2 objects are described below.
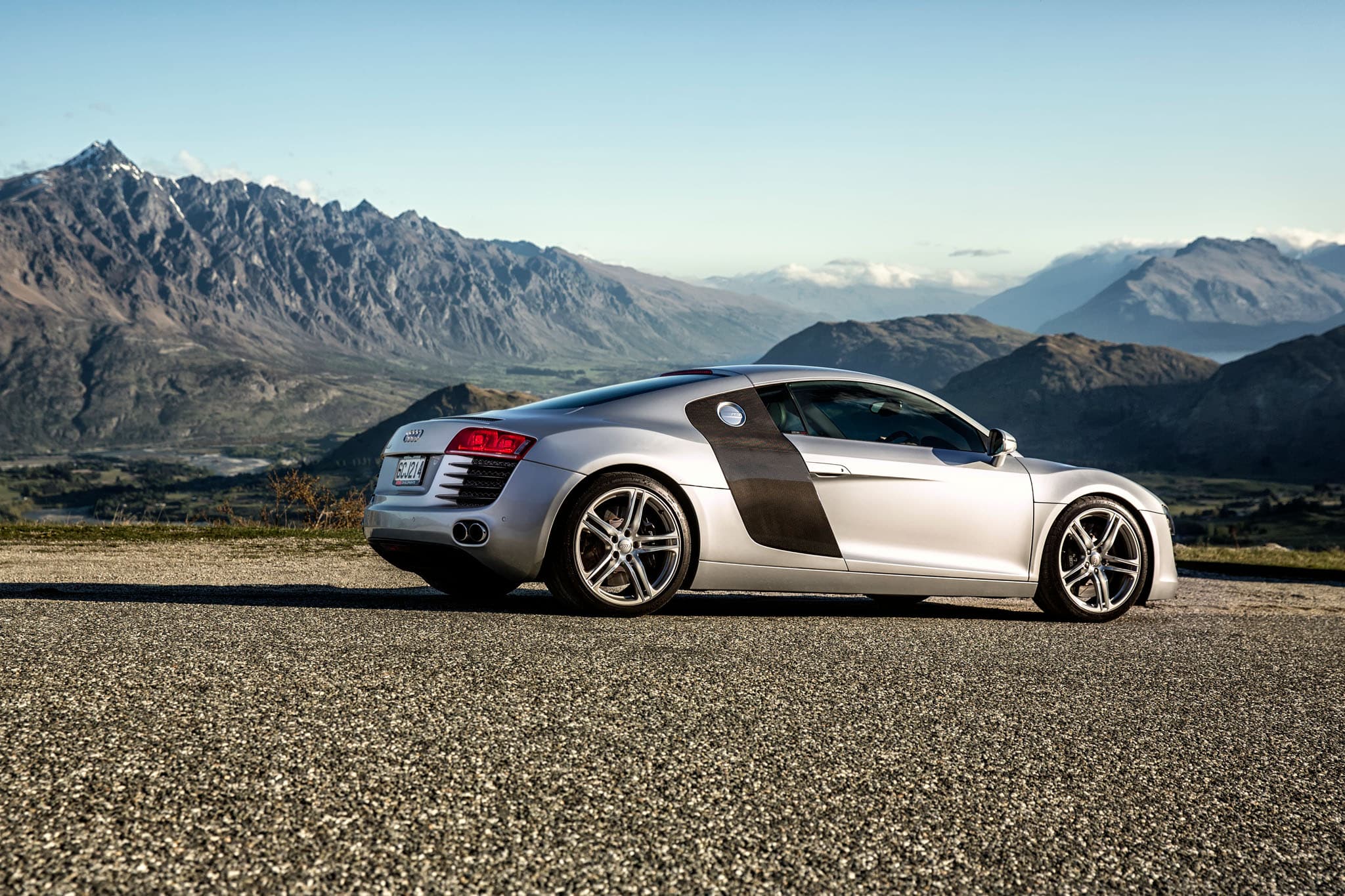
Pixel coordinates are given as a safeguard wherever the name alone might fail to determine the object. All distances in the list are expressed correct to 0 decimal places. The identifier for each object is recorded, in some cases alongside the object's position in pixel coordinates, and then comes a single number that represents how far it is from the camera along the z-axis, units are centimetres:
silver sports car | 648
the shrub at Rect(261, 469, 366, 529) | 2112
